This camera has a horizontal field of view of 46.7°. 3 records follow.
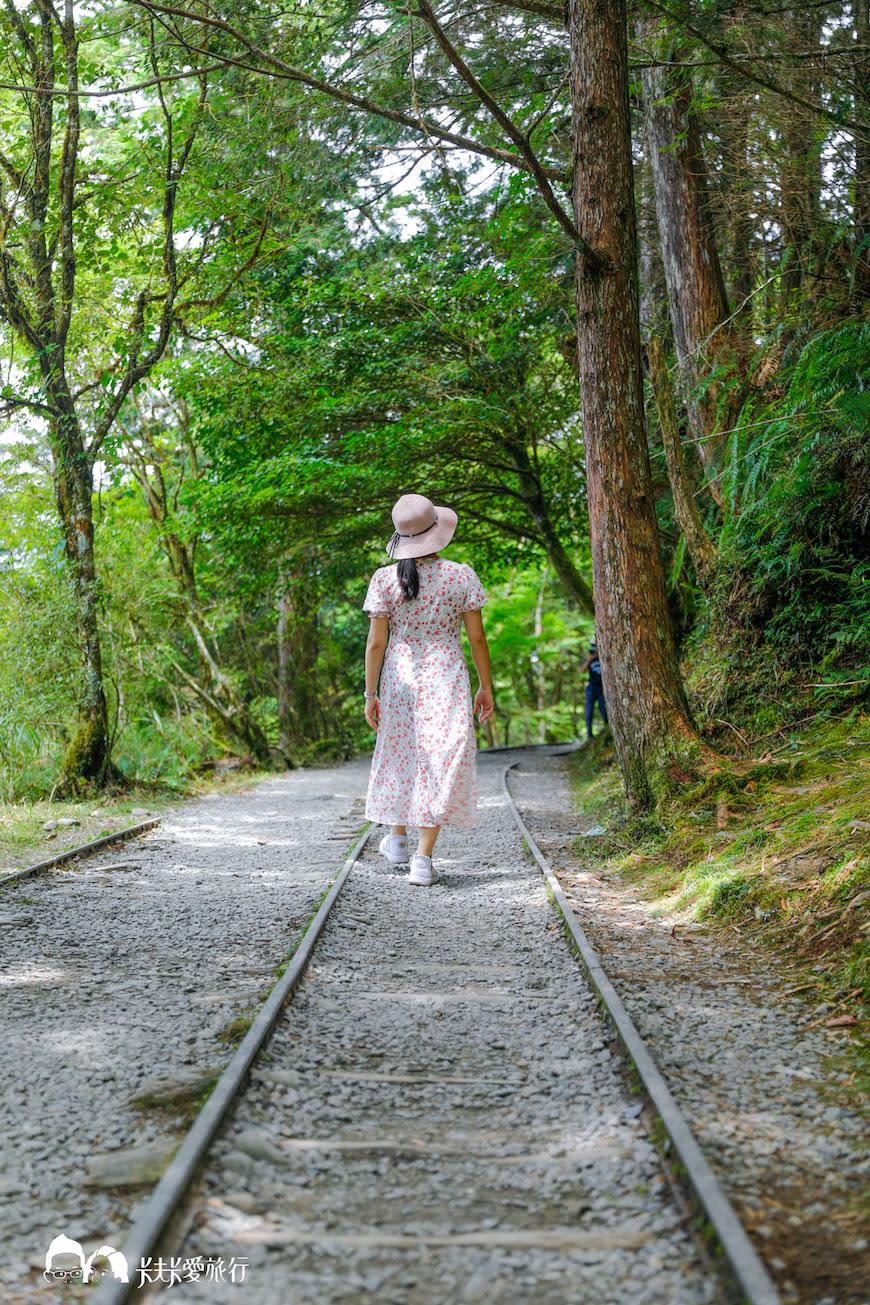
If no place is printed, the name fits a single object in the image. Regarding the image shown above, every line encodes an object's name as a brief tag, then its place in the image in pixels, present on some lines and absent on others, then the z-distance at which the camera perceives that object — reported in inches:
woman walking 244.2
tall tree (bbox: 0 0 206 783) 433.7
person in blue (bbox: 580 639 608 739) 659.9
